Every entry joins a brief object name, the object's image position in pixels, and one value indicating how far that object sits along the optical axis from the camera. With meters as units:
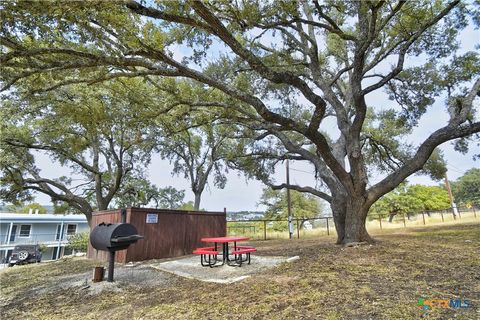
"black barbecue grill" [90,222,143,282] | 5.69
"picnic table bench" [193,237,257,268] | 6.65
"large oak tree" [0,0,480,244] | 5.29
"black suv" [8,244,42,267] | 15.03
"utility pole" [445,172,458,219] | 23.02
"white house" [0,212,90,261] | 21.66
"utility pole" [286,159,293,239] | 16.03
